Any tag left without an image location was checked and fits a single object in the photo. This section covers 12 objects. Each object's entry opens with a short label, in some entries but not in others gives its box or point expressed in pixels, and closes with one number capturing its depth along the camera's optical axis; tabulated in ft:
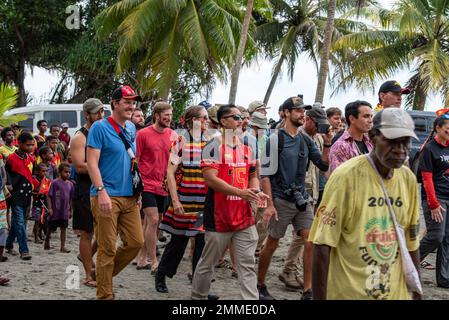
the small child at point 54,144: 41.35
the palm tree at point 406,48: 86.74
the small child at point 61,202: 32.48
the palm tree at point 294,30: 109.40
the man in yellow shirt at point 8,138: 32.99
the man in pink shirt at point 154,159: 26.58
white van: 69.46
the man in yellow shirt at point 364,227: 11.98
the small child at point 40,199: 34.24
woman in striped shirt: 24.06
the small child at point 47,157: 35.94
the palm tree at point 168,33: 72.33
